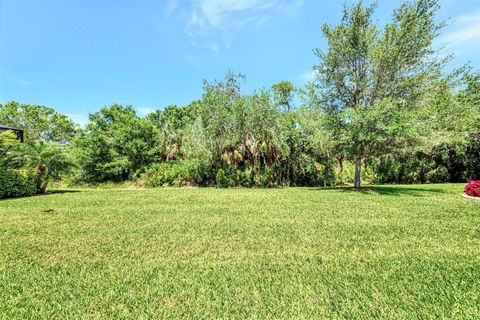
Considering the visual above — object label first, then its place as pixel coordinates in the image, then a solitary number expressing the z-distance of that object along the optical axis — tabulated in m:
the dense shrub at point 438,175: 15.31
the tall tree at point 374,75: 9.74
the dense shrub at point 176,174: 14.41
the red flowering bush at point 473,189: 8.03
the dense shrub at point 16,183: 8.94
